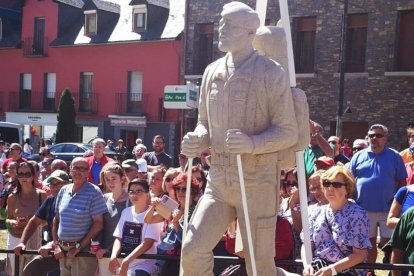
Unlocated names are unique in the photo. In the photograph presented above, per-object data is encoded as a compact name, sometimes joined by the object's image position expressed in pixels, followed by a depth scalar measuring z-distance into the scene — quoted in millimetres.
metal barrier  4336
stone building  20734
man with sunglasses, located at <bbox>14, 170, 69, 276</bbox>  5832
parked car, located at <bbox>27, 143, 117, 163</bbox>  22250
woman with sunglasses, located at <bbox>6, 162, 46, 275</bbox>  6895
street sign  9675
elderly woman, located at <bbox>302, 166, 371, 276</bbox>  4516
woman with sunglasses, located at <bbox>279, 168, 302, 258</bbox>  5680
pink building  28422
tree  29234
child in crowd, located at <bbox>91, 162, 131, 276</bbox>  5712
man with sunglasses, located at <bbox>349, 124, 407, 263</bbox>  7246
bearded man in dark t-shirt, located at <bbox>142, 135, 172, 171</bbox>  10102
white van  22594
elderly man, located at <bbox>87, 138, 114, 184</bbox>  9328
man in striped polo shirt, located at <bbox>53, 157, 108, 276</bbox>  5672
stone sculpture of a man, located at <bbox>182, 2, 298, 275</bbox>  3844
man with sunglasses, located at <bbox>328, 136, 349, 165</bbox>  8544
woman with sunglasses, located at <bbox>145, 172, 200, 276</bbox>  5383
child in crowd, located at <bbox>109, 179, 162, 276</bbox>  5395
